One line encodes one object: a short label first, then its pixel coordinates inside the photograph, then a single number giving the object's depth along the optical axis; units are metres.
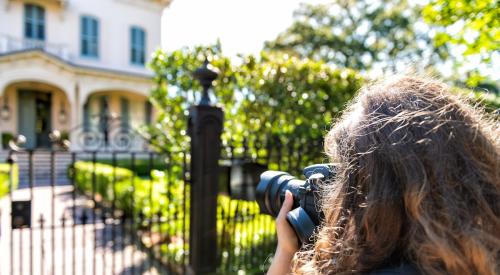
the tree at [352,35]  23.12
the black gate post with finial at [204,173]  3.16
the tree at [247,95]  4.70
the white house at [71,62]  15.80
